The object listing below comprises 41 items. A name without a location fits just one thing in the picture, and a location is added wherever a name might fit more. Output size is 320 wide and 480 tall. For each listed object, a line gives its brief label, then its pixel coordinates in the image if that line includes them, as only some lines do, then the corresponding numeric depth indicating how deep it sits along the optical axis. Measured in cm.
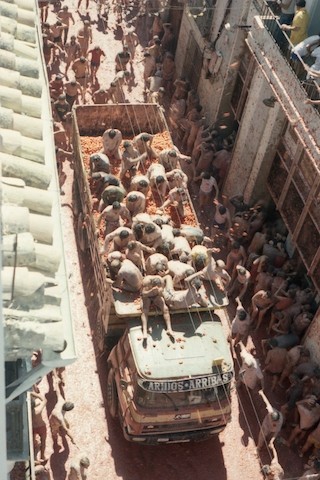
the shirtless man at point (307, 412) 1109
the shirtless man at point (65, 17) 2036
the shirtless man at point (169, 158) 1412
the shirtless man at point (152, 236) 1195
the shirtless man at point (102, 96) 1781
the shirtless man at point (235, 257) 1385
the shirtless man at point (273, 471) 1057
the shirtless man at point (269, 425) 1100
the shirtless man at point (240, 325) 1238
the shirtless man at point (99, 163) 1374
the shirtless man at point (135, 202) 1280
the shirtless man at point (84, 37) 1962
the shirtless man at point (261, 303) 1303
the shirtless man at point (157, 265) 1161
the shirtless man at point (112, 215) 1245
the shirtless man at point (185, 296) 1122
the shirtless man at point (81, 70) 1823
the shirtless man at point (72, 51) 1928
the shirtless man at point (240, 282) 1320
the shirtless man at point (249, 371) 1179
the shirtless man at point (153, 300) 1106
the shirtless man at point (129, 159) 1387
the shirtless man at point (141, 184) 1327
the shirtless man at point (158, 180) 1353
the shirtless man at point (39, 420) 1044
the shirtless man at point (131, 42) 2125
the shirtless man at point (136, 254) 1170
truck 1055
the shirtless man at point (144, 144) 1446
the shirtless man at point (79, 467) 1002
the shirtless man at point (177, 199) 1328
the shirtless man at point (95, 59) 1909
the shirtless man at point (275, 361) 1238
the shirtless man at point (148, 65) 1966
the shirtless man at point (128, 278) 1138
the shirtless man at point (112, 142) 1424
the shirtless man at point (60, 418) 1066
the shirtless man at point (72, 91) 1716
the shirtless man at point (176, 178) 1366
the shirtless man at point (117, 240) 1199
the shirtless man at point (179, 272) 1155
